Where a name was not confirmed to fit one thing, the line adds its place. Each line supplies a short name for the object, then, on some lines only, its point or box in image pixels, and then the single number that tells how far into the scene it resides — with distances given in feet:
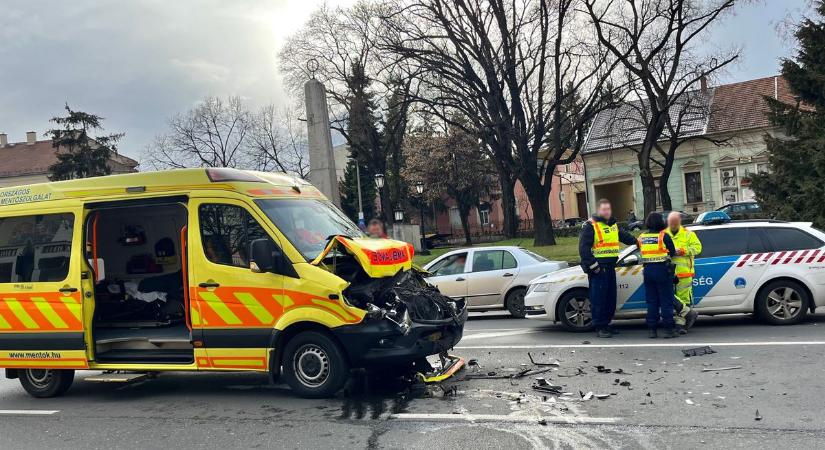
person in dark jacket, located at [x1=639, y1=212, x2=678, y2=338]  28.89
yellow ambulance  21.12
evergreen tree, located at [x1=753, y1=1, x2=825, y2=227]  57.93
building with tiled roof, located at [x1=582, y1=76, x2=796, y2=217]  135.03
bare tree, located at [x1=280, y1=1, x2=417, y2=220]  114.83
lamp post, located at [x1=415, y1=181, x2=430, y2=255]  111.24
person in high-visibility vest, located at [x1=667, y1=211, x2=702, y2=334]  29.66
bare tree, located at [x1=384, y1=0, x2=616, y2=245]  86.63
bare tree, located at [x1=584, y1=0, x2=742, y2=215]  83.66
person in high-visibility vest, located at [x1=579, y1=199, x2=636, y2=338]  29.76
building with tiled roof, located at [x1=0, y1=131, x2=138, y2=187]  200.44
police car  30.18
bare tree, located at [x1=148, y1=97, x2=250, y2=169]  164.76
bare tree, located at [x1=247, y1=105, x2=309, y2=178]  167.63
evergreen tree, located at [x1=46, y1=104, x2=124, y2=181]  163.32
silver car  41.19
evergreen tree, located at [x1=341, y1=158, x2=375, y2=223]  196.54
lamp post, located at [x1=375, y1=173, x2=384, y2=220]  110.29
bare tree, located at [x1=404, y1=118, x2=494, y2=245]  153.89
